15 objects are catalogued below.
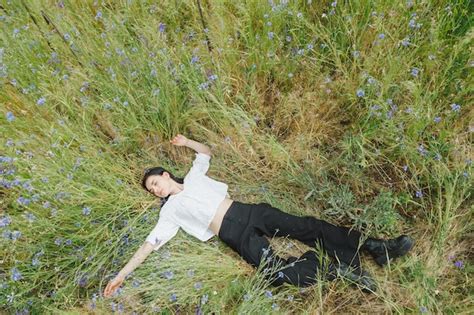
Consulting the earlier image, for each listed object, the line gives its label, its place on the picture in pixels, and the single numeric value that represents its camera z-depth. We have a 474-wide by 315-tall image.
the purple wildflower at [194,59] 2.52
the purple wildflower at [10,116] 2.26
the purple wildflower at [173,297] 2.19
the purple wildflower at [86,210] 2.23
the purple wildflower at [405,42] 2.07
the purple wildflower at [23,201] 2.11
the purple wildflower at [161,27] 2.72
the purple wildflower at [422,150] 2.10
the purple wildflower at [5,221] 2.10
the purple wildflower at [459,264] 2.05
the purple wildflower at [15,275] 2.11
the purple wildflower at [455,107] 2.03
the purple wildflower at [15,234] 2.06
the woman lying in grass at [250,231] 2.21
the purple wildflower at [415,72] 2.12
